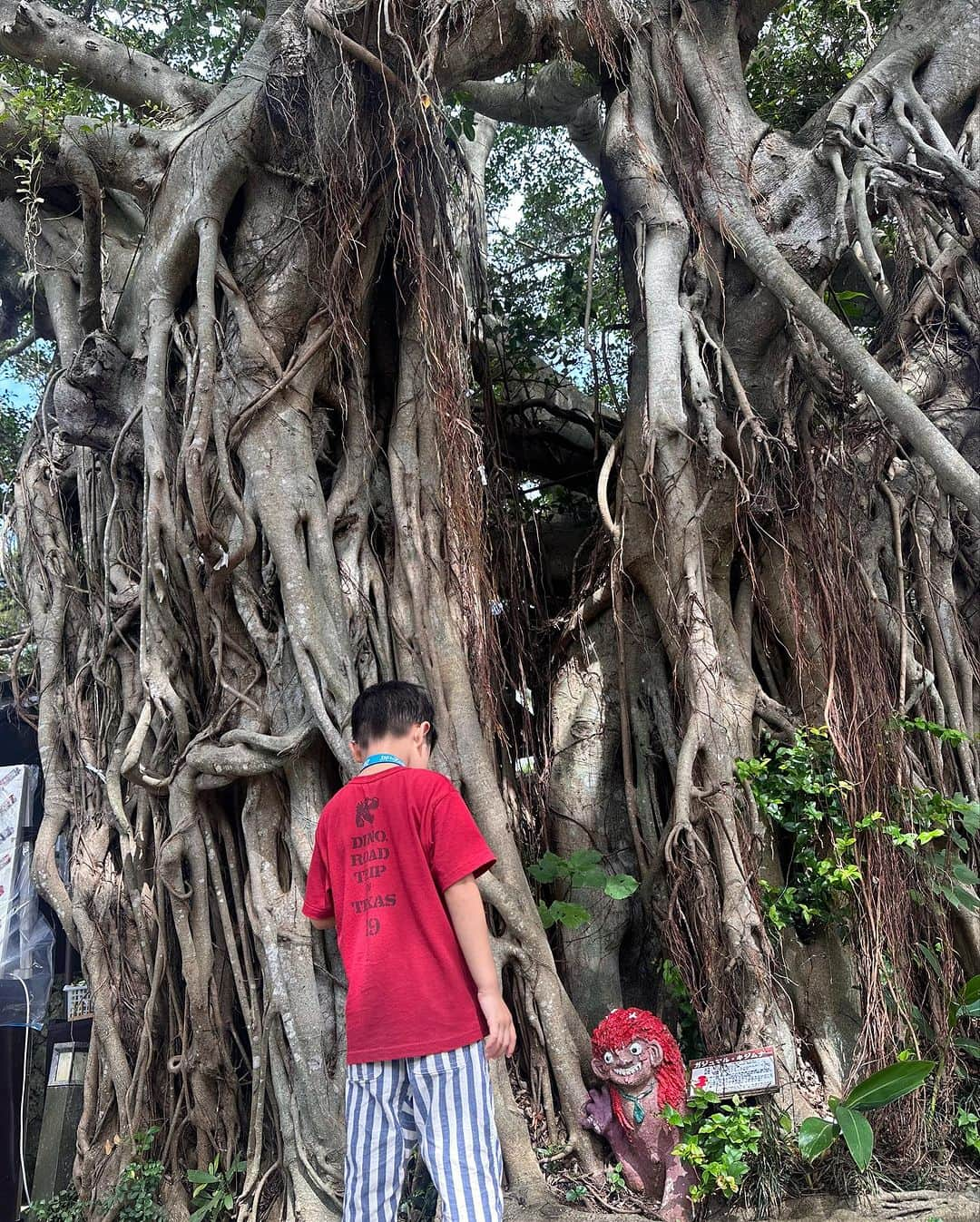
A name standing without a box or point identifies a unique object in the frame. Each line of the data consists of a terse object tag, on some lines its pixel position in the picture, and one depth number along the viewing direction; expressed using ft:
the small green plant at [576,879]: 9.64
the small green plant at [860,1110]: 7.81
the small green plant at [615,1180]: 8.30
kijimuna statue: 8.27
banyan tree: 9.29
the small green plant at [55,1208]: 10.06
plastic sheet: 11.21
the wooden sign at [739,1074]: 8.14
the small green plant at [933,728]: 10.16
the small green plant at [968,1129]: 8.87
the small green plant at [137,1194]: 9.32
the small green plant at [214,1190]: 8.92
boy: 5.83
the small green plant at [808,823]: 9.35
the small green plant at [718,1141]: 7.93
